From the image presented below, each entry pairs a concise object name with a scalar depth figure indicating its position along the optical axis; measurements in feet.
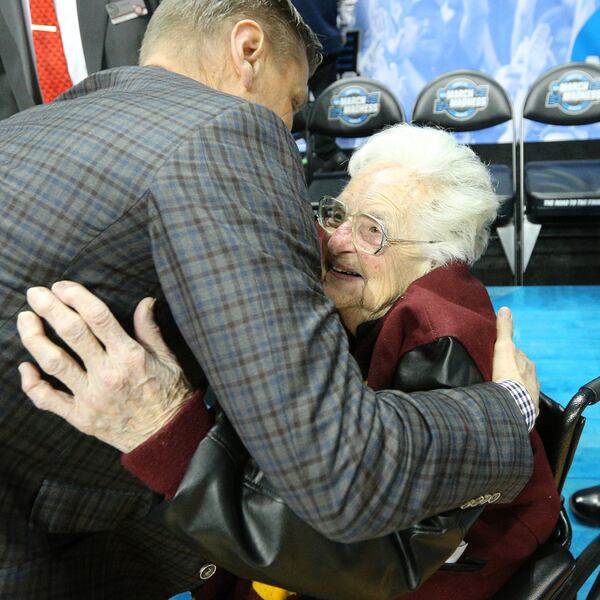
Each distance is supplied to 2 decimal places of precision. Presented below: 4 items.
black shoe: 6.93
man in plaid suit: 2.69
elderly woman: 4.05
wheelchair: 4.15
